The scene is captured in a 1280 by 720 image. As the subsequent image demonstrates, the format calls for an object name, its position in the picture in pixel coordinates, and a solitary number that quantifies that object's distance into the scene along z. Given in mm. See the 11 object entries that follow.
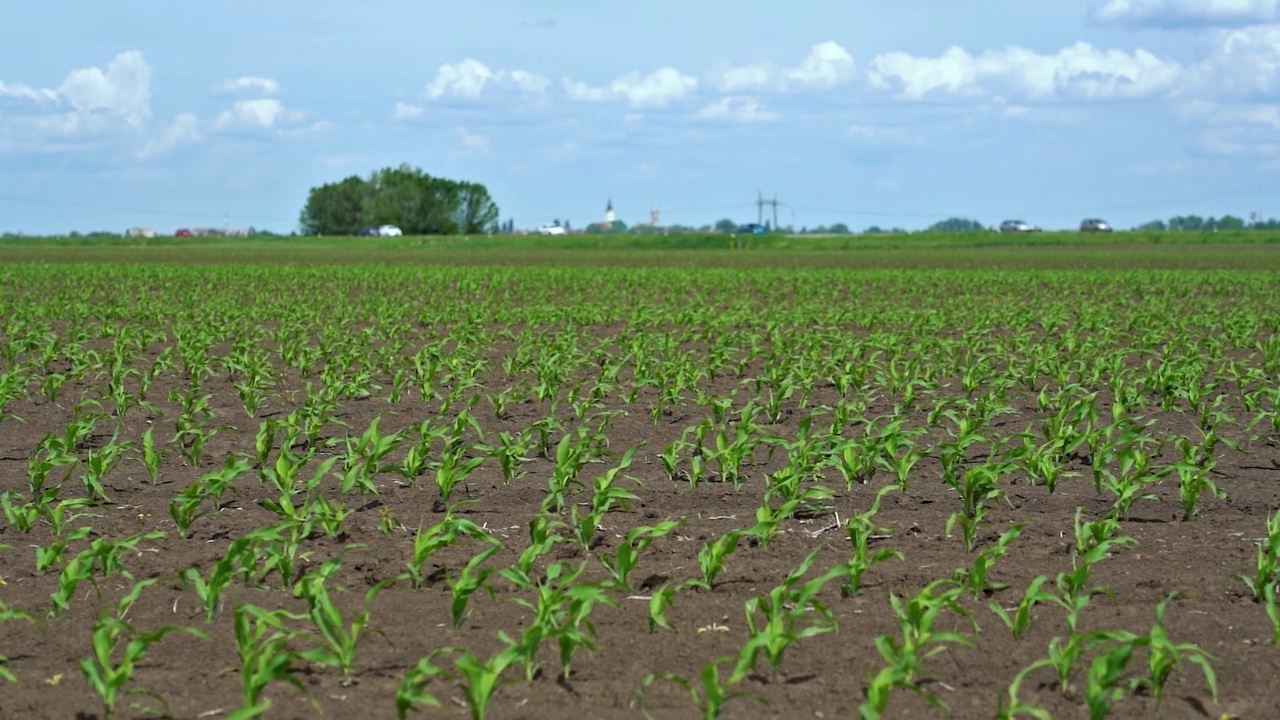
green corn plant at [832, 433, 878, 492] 8492
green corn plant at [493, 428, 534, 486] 8531
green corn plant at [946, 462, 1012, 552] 7562
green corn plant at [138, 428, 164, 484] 8586
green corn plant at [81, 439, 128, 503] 8062
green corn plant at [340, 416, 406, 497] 7801
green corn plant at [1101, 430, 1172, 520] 7641
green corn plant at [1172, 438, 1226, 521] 7789
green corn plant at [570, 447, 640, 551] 6957
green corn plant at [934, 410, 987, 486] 8234
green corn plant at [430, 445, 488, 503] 7930
